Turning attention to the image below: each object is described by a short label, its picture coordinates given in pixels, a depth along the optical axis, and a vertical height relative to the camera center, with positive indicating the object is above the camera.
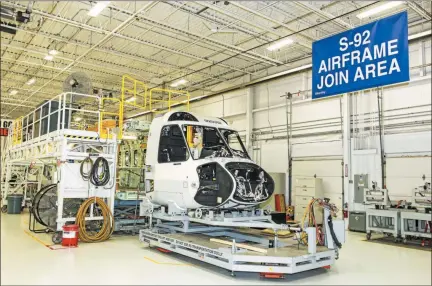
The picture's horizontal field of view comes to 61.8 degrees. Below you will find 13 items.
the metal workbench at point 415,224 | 9.55 -1.17
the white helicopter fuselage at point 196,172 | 7.61 +0.10
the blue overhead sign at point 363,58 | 6.09 +2.22
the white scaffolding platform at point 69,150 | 9.32 +0.67
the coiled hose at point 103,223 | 9.05 -1.23
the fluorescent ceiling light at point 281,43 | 12.78 +4.84
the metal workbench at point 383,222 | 10.19 -1.22
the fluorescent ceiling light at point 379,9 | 10.05 +4.98
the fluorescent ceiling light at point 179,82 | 18.42 +4.85
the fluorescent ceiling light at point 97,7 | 9.93 +4.67
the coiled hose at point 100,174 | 9.41 +0.01
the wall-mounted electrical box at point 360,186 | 12.13 -0.21
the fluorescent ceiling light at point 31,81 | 18.99 +4.88
